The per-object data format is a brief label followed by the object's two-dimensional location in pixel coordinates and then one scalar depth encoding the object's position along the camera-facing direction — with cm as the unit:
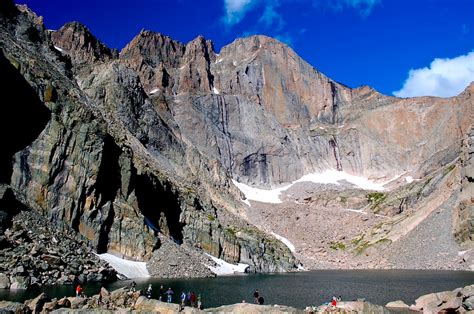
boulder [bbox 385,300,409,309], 4592
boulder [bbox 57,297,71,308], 3304
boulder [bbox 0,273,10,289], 4806
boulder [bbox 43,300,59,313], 3215
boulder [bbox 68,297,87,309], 3334
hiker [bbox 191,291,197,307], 3932
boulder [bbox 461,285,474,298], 3878
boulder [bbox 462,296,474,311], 3788
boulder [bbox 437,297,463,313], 4038
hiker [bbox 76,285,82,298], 4037
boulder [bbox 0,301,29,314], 3057
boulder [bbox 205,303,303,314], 3203
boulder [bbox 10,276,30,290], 4831
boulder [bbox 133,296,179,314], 3203
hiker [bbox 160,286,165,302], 4665
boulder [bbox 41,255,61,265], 5550
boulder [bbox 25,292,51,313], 3219
